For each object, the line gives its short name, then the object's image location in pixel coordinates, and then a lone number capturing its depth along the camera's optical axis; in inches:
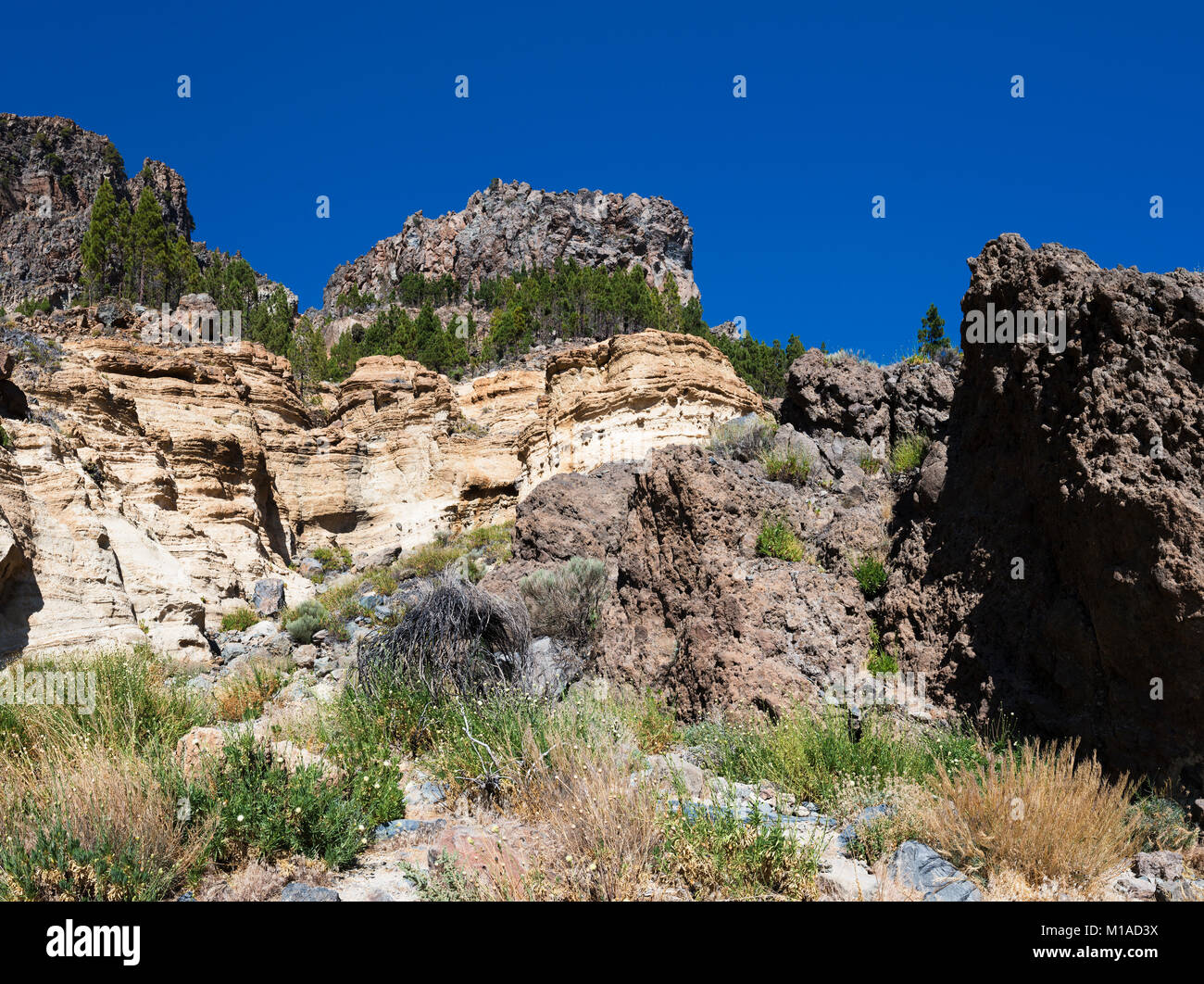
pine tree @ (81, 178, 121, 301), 2140.7
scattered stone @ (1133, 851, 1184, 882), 174.2
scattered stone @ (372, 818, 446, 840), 217.2
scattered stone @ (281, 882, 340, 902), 168.7
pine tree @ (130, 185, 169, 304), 2206.0
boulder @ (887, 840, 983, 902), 166.4
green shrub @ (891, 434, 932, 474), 378.9
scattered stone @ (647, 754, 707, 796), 222.4
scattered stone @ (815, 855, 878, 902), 166.9
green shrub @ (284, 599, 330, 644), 640.4
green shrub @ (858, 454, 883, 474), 400.2
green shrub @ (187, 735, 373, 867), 191.3
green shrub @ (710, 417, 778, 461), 438.3
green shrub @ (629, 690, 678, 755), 289.0
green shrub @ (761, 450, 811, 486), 395.9
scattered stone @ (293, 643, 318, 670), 569.6
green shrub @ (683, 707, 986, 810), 231.3
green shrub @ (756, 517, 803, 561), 326.6
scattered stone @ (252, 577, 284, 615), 788.6
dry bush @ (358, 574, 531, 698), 340.5
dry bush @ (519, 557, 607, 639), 411.8
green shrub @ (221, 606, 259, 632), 729.4
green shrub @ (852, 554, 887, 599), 318.7
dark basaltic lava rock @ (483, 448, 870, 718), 295.0
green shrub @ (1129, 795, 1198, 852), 191.0
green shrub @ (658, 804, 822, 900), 167.9
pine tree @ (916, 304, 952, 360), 1043.2
